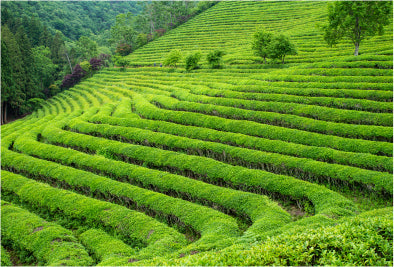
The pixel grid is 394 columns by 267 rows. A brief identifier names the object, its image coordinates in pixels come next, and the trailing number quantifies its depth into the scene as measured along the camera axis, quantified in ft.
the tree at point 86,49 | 301.84
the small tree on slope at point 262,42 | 163.96
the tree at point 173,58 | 208.44
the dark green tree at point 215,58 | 183.15
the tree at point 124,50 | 300.40
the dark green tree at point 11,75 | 188.65
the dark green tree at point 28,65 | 215.51
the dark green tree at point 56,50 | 292.40
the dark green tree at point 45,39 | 306.76
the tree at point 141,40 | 308.60
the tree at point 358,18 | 121.08
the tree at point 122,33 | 315.99
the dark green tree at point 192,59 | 191.62
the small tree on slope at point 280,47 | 151.12
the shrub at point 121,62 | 244.83
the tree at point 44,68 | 251.60
